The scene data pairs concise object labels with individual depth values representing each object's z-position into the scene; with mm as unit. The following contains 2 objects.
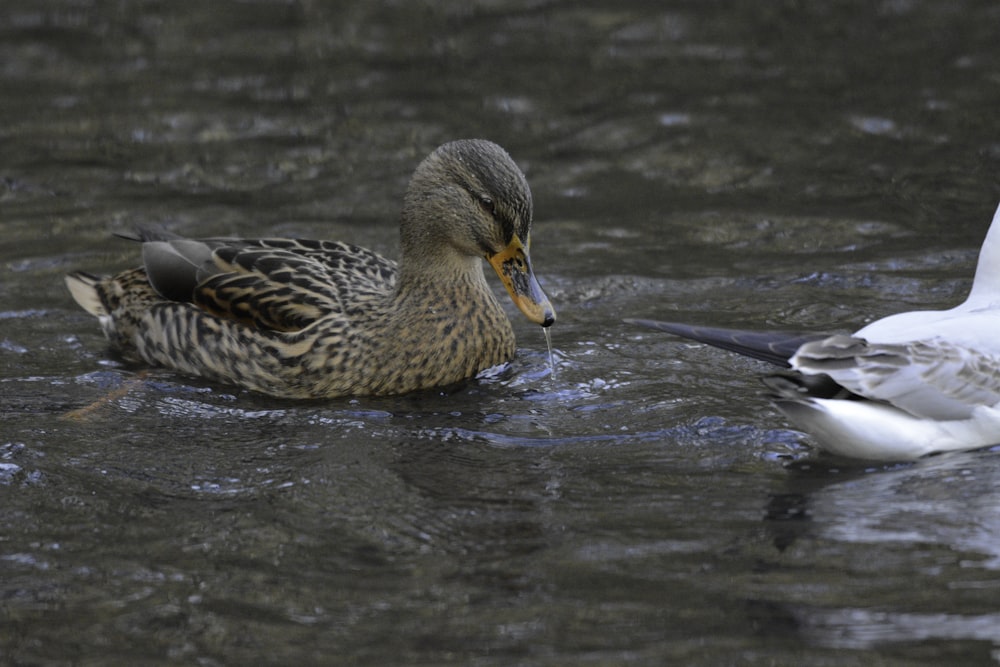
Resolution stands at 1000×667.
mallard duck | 15297
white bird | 12445
